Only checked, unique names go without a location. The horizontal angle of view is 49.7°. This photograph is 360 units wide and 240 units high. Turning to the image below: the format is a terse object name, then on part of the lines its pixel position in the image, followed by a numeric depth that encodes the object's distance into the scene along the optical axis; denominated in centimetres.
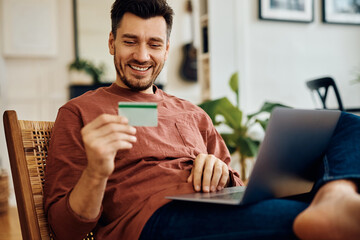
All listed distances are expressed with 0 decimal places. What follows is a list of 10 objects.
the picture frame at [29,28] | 489
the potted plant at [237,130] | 304
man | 75
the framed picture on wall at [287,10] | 401
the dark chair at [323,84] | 252
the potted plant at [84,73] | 498
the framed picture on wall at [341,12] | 423
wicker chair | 95
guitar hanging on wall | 554
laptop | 77
